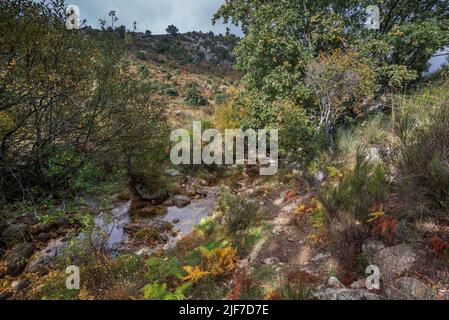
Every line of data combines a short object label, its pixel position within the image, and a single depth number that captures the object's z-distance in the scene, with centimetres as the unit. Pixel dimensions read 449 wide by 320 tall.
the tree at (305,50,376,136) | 664
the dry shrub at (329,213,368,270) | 318
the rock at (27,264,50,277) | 463
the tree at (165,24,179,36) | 3895
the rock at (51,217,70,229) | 613
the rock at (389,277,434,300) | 238
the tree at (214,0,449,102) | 724
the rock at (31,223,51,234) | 583
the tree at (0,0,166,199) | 359
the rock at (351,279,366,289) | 272
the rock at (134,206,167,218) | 687
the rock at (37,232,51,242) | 572
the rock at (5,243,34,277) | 465
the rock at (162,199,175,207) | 746
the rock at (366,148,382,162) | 545
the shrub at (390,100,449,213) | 291
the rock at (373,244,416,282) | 278
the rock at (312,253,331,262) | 356
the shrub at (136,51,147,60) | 2652
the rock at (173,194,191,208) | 743
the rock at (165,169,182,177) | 908
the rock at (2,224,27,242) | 507
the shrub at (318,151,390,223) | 355
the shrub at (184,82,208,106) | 1828
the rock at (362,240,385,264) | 311
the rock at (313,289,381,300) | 241
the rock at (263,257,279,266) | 379
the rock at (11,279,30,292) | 430
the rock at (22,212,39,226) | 600
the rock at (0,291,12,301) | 405
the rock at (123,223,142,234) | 607
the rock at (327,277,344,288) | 282
